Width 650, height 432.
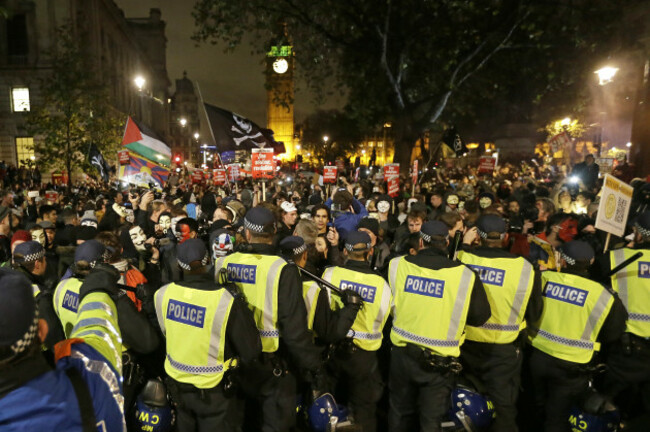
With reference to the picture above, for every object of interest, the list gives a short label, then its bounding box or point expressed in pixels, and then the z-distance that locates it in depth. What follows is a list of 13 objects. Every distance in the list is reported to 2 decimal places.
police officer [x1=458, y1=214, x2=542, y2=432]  3.71
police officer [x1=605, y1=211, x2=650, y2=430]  3.92
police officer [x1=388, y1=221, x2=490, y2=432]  3.49
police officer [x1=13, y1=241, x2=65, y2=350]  3.28
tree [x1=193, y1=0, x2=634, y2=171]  12.65
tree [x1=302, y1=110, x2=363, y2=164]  63.84
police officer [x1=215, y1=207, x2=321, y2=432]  3.30
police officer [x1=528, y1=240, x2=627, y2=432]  3.60
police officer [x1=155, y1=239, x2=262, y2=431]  2.96
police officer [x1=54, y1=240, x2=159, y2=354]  3.12
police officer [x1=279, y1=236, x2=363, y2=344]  3.46
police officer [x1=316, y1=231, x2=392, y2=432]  3.77
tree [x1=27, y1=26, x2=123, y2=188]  15.66
